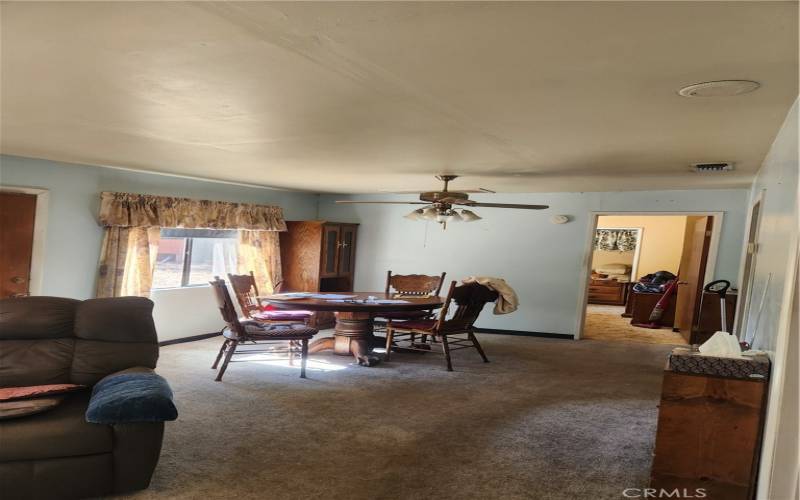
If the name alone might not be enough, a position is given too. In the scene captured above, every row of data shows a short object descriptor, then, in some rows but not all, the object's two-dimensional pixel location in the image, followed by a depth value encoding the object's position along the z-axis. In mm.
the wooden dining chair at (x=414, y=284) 5633
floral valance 4779
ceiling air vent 3597
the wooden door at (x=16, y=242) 4090
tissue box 1918
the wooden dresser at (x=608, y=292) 10125
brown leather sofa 2084
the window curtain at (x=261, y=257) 6348
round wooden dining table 4398
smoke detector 1813
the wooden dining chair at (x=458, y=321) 4492
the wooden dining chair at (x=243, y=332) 4031
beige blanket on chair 4836
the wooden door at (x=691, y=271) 5863
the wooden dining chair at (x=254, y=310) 4734
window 5508
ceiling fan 4359
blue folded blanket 2182
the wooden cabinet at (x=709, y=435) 1933
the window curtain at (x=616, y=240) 10328
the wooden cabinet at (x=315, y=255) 6637
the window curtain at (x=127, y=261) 4754
